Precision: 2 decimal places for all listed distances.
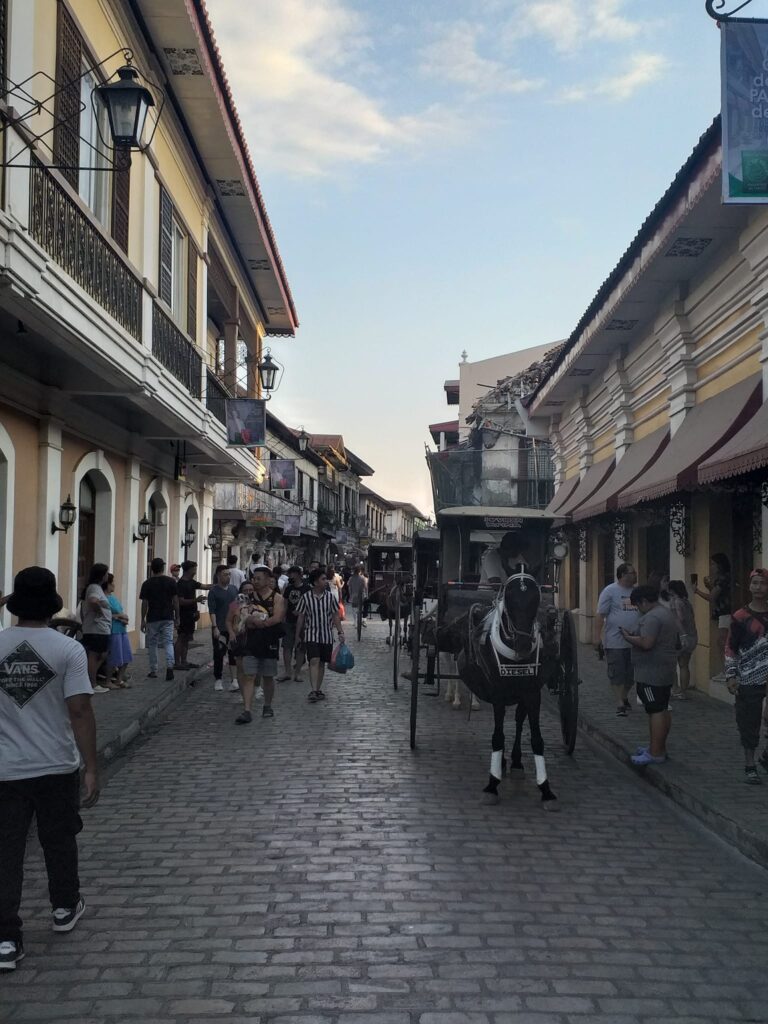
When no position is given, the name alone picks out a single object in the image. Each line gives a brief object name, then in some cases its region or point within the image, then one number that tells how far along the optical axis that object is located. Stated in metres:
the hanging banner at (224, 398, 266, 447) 18.48
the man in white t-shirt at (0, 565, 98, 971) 4.29
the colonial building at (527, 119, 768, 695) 10.50
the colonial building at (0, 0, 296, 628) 9.55
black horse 7.32
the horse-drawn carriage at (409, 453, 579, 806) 7.37
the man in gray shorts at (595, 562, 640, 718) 11.04
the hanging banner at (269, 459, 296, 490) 32.06
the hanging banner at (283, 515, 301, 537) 36.72
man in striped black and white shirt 12.23
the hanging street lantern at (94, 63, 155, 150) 8.56
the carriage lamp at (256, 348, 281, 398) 20.72
